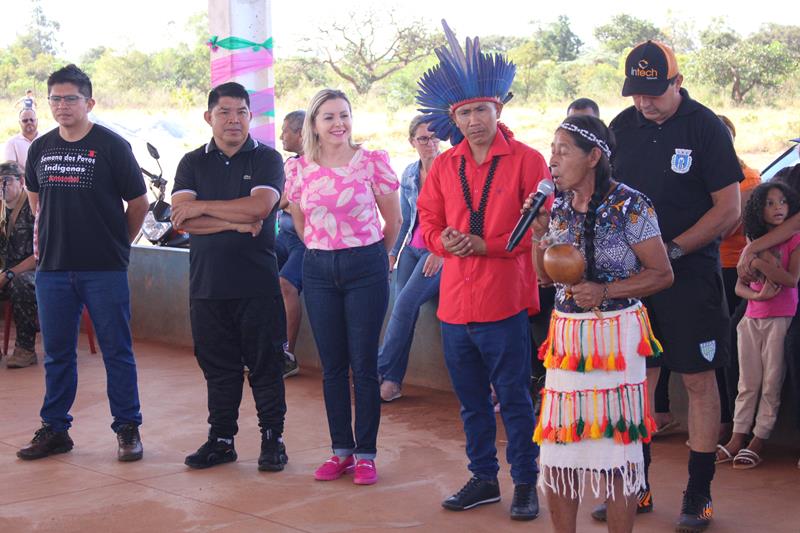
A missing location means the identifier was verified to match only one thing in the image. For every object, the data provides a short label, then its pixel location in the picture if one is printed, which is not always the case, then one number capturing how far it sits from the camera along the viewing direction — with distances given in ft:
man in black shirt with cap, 15.03
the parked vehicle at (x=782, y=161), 23.91
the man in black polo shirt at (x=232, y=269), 18.43
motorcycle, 32.58
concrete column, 29.25
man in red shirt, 15.57
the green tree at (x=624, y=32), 67.67
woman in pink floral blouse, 17.70
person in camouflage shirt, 28.63
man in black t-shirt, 19.13
